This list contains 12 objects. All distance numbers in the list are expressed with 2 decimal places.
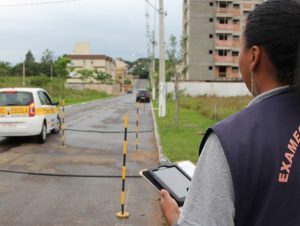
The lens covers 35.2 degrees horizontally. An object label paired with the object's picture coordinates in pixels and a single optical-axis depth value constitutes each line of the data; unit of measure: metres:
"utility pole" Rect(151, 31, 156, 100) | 64.38
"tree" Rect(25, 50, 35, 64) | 138.62
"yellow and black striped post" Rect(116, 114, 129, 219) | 6.38
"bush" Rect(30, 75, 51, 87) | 57.44
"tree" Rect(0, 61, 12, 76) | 70.56
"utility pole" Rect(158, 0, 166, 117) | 24.80
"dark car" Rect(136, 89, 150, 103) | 50.66
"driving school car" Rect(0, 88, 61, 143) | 13.70
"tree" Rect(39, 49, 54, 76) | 96.48
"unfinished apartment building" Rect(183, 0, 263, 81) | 70.69
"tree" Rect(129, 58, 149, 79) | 174.96
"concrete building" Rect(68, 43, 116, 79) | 131.38
